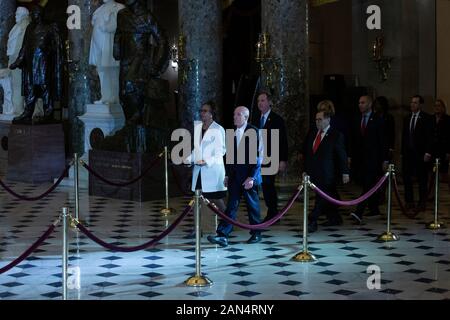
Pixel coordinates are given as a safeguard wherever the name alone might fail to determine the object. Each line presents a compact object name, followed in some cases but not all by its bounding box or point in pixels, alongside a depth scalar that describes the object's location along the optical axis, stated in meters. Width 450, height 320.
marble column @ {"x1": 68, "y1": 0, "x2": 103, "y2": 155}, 16.14
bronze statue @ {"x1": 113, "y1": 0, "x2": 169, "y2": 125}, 14.00
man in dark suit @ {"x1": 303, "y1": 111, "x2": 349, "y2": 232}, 10.31
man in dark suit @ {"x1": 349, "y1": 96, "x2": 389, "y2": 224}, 11.41
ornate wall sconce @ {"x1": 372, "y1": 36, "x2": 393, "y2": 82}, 16.23
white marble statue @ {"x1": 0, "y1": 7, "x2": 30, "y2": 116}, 17.69
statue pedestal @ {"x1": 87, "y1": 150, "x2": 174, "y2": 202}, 13.23
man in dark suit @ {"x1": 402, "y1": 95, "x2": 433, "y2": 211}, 11.77
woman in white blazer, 9.50
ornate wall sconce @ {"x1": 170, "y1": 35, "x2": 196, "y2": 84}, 14.39
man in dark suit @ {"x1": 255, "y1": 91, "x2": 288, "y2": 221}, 10.23
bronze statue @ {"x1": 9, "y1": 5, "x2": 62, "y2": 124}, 16.22
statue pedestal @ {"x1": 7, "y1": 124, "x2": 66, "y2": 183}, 16.03
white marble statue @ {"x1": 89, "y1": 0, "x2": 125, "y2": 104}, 15.22
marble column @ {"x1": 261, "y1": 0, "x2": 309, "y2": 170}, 13.19
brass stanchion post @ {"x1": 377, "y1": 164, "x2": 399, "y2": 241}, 10.04
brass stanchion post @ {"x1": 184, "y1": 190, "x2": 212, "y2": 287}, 7.78
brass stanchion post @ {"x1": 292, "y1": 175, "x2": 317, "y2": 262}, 8.80
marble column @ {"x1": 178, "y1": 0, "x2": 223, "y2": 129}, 14.34
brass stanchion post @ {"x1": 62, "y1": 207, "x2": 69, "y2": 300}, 6.90
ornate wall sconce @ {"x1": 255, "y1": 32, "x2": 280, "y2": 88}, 13.25
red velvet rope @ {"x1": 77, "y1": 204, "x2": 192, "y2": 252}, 7.43
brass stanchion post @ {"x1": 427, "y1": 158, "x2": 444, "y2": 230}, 10.74
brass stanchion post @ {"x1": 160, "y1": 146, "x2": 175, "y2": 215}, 12.01
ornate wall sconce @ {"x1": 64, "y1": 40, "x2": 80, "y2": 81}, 16.31
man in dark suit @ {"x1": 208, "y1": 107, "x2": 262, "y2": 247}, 9.38
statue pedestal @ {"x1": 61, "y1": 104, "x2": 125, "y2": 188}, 15.35
